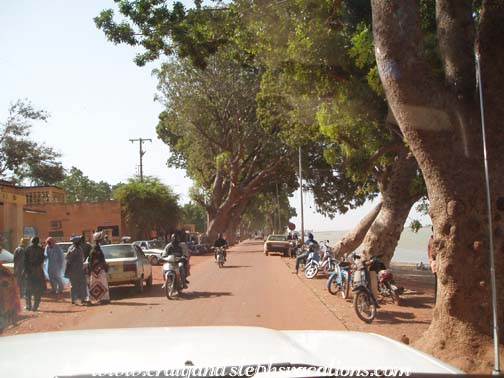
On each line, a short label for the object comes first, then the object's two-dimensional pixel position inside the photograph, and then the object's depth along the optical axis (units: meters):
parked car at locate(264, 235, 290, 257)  37.75
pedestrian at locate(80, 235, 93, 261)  14.96
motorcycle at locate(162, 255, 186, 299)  13.88
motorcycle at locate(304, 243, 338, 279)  19.75
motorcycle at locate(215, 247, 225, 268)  25.08
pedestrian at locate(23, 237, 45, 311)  12.62
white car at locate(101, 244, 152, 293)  15.54
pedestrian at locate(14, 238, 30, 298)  13.25
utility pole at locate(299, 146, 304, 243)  33.16
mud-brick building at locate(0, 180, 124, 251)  42.71
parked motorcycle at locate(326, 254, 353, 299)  13.68
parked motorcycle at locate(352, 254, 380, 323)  10.45
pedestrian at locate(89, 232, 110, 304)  13.59
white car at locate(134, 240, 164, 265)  30.28
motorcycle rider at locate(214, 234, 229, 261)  25.30
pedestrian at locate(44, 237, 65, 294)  15.40
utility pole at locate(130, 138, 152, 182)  51.91
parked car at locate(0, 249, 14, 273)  15.47
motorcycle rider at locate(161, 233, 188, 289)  14.67
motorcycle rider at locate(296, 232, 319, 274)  20.77
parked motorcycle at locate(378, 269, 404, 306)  12.83
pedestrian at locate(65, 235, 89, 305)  13.54
